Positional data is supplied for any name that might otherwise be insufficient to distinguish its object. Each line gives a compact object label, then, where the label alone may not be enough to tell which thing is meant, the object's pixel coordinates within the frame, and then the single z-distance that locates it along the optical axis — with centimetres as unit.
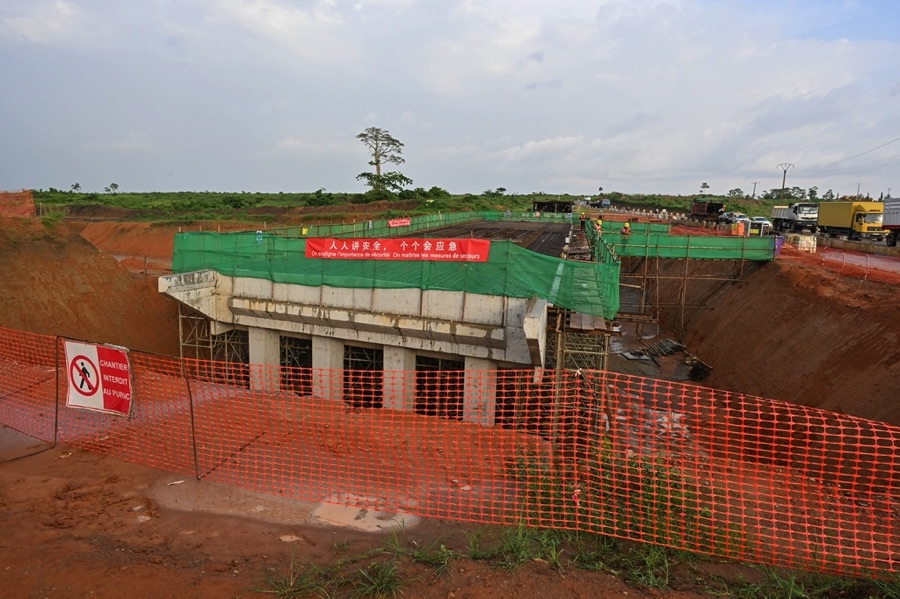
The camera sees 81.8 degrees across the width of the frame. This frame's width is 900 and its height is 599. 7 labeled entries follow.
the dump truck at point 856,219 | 3275
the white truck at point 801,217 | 3875
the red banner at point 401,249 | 1317
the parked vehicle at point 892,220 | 2684
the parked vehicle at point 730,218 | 4304
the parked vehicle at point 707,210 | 5024
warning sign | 786
